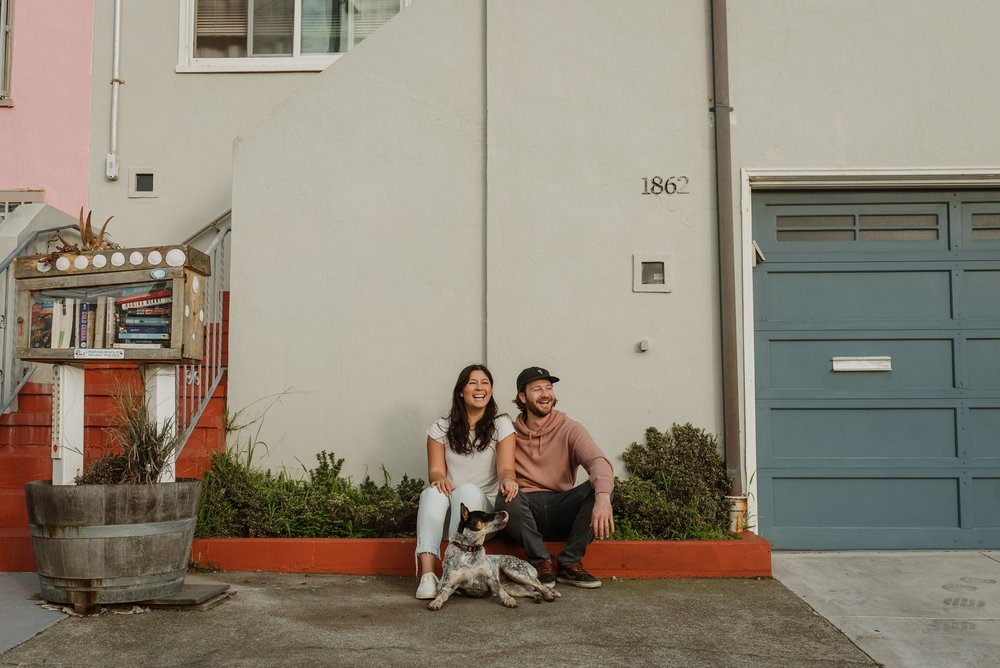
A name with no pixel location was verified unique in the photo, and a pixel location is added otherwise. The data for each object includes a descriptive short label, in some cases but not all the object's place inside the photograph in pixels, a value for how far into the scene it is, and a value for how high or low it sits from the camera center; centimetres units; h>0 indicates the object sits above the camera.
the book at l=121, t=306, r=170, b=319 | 466 +40
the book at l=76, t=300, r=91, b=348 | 469 +32
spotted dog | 468 -96
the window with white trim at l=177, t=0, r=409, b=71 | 883 +357
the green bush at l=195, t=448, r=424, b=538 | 565 -77
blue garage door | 621 +8
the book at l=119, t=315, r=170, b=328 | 468 +35
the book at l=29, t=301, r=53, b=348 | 471 +33
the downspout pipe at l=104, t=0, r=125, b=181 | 822 +270
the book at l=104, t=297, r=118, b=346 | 468 +34
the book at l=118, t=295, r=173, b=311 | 466 +44
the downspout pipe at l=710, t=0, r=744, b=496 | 598 +97
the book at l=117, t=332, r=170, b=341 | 467 +27
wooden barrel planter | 436 -75
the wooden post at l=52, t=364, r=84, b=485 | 464 -19
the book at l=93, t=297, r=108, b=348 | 467 +34
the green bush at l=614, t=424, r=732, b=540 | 554 -65
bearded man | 504 -59
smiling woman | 523 -34
